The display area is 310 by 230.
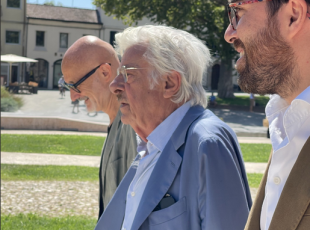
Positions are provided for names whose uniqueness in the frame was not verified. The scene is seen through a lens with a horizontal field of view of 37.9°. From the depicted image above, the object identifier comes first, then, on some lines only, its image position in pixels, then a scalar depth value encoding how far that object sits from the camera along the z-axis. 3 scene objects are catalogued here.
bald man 3.38
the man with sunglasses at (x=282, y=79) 1.29
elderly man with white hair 1.96
